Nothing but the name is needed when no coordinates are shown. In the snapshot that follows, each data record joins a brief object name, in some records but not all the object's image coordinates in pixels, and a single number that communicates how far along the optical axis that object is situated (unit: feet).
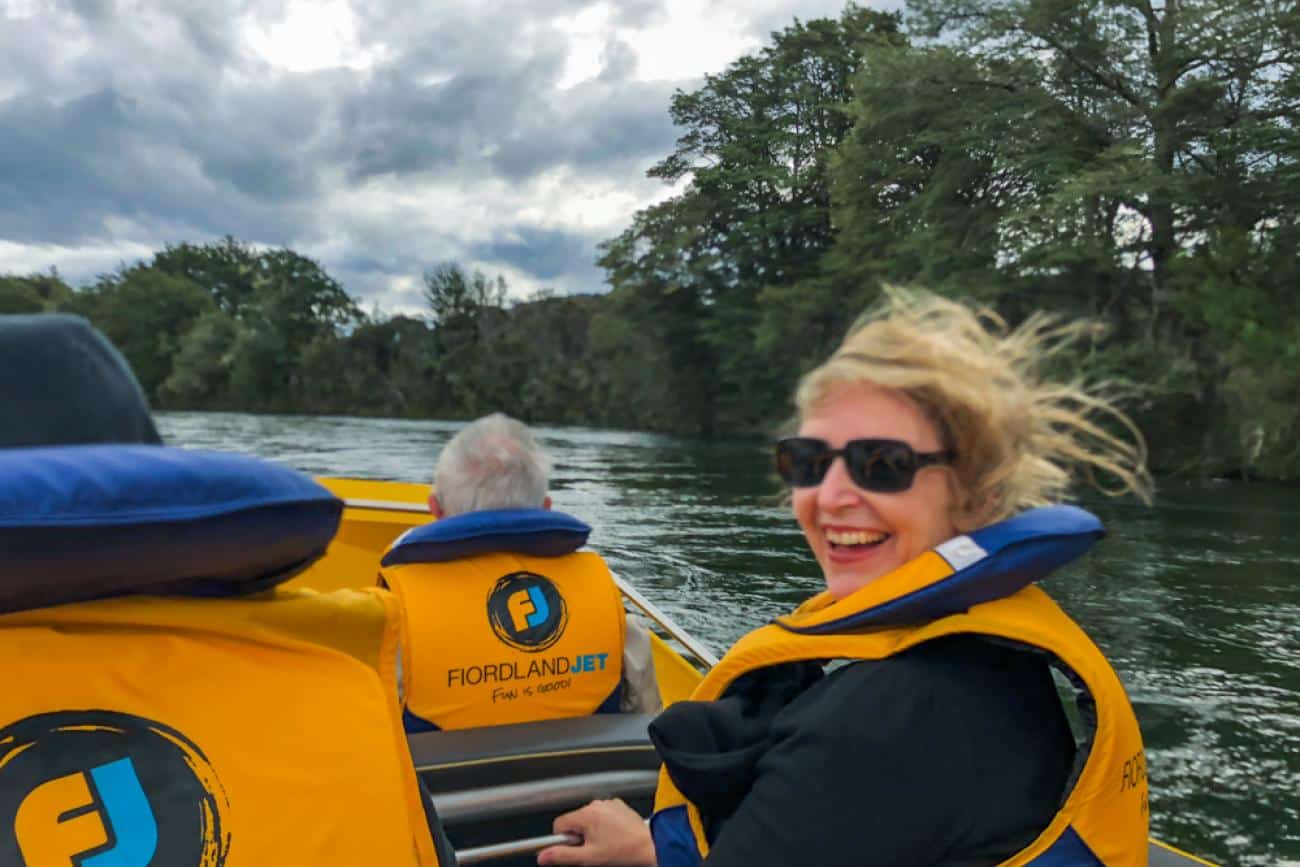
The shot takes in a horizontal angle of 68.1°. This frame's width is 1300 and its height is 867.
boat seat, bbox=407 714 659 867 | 5.21
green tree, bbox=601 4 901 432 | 63.05
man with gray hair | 6.50
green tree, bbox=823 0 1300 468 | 40.29
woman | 2.87
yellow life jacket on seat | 1.99
